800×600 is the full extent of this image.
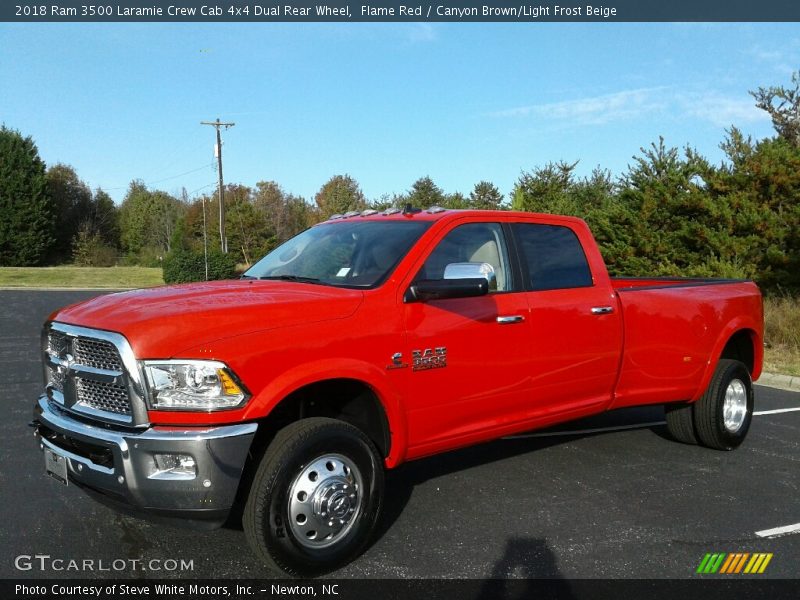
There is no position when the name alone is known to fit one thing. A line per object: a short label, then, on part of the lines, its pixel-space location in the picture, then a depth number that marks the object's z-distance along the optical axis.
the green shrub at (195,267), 32.06
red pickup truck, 3.25
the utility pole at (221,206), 41.13
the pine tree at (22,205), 54.00
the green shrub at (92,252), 56.62
